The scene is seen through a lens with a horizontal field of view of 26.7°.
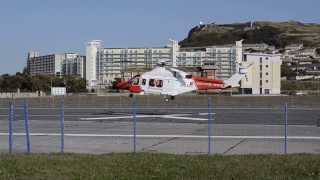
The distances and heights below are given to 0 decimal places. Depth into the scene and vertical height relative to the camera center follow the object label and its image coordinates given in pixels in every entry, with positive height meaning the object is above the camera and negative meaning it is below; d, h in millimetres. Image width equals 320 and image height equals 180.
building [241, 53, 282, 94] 132375 +1067
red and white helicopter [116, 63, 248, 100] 49000 -161
